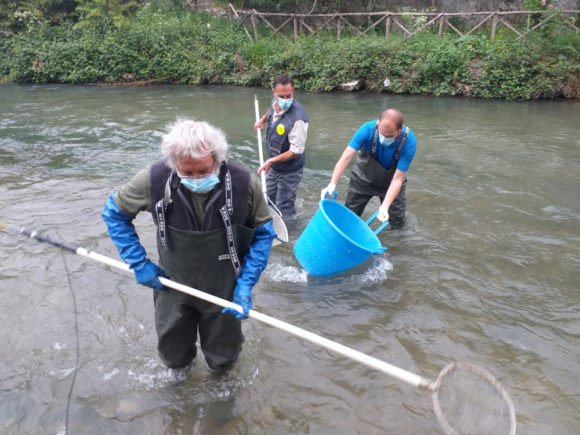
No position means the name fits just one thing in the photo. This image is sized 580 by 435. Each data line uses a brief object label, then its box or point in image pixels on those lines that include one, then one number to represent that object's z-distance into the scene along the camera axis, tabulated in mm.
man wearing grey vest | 4766
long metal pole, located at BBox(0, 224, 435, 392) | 2260
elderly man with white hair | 2199
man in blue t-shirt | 4254
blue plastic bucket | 3822
